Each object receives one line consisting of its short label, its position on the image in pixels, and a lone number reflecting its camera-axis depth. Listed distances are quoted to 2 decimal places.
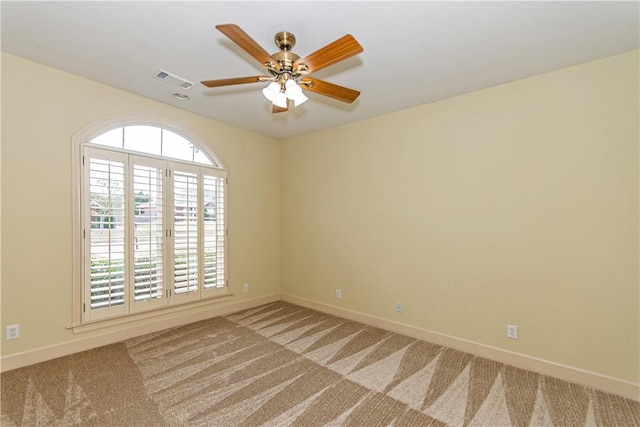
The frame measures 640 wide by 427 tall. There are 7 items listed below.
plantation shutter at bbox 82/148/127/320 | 3.10
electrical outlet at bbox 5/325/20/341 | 2.66
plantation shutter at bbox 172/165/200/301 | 3.79
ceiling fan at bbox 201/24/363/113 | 1.74
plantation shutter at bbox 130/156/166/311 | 3.42
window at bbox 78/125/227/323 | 3.14
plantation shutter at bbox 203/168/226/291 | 4.13
